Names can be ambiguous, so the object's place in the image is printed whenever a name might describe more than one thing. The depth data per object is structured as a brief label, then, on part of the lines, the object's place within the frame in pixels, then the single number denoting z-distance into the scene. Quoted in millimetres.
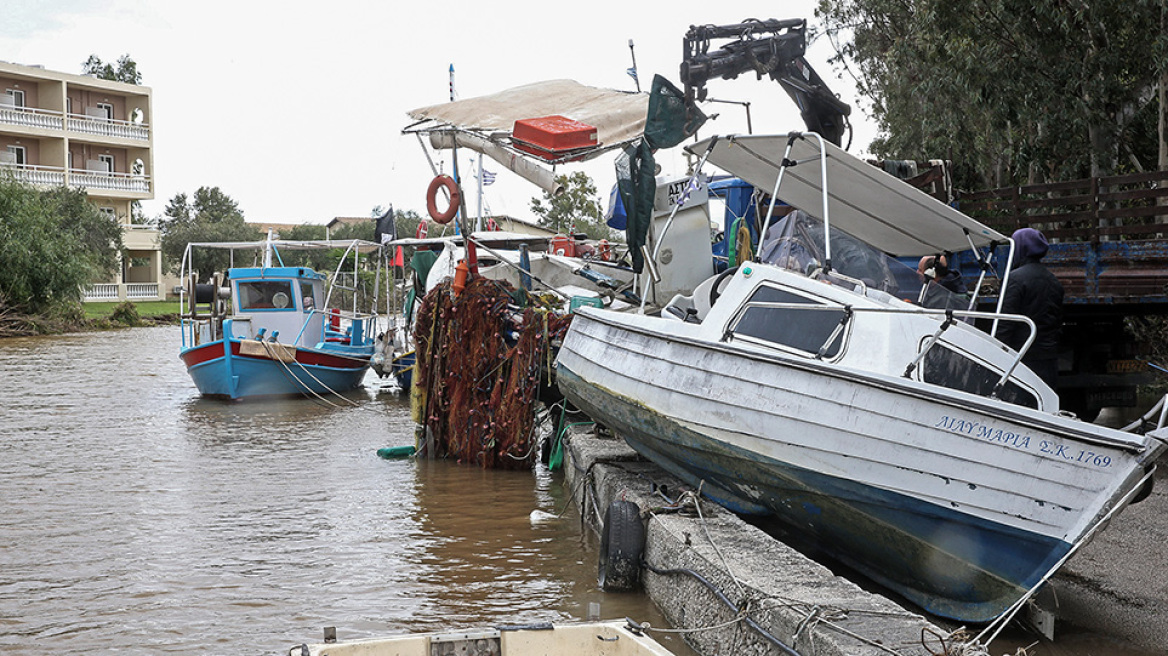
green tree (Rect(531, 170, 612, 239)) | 50750
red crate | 11891
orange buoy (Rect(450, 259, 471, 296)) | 12242
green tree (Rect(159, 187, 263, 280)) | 56000
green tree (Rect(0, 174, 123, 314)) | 37500
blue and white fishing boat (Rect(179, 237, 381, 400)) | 20359
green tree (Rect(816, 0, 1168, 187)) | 15289
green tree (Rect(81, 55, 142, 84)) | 60656
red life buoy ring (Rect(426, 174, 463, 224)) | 14062
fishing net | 11688
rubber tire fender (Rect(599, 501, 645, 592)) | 7035
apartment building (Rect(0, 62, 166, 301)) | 49844
